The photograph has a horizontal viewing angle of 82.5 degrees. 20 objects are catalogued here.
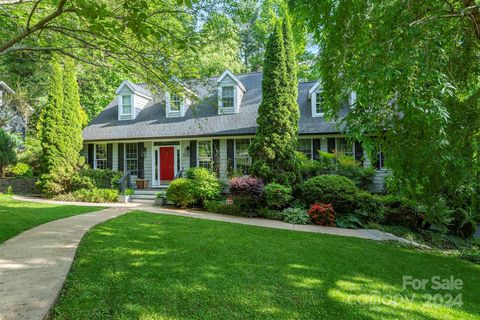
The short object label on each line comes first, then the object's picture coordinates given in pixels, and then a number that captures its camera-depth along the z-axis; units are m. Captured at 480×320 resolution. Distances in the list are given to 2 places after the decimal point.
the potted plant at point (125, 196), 12.31
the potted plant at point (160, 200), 11.61
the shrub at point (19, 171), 14.69
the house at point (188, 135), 13.10
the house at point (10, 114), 18.06
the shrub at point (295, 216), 8.74
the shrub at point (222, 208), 9.80
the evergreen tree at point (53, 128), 12.80
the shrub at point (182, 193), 10.86
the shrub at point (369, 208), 8.98
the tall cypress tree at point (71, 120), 13.34
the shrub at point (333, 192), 9.09
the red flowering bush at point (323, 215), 8.68
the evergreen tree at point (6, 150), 14.29
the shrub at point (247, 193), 9.49
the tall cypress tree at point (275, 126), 10.24
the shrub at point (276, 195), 9.47
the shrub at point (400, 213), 8.88
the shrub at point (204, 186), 10.88
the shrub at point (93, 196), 12.11
